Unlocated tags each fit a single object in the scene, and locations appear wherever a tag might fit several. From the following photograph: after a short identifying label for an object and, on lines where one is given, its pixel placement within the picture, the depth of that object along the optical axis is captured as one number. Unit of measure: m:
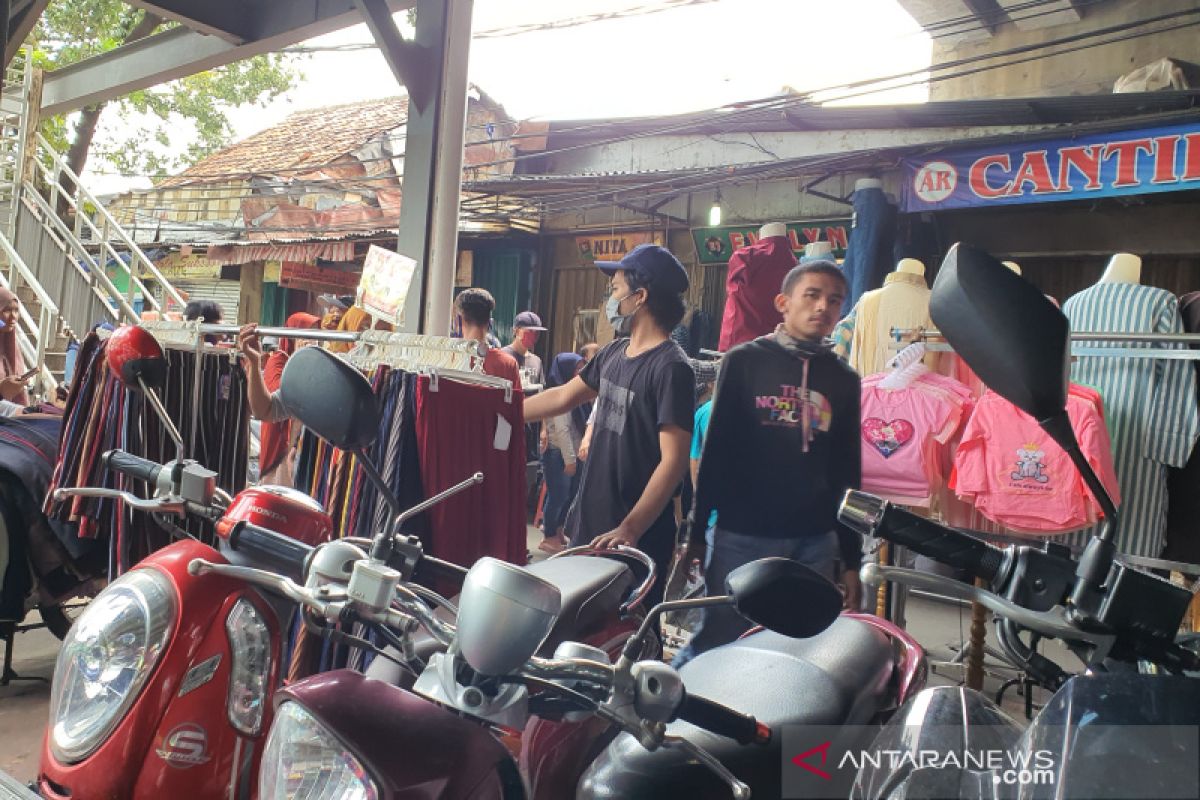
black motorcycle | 0.88
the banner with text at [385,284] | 3.57
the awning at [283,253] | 12.26
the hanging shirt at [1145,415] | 3.84
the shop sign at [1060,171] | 6.71
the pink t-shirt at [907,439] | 4.22
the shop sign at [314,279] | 13.49
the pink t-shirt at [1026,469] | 3.76
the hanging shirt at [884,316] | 4.89
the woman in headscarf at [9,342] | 5.62
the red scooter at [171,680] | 1.62
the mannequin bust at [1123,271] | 4.18
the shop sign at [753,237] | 9.66
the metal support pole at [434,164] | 4.15
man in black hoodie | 3.02
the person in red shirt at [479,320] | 4.70
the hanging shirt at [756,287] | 5.16
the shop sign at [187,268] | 16.72
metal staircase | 8.22
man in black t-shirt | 3.10
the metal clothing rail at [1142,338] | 3.54
